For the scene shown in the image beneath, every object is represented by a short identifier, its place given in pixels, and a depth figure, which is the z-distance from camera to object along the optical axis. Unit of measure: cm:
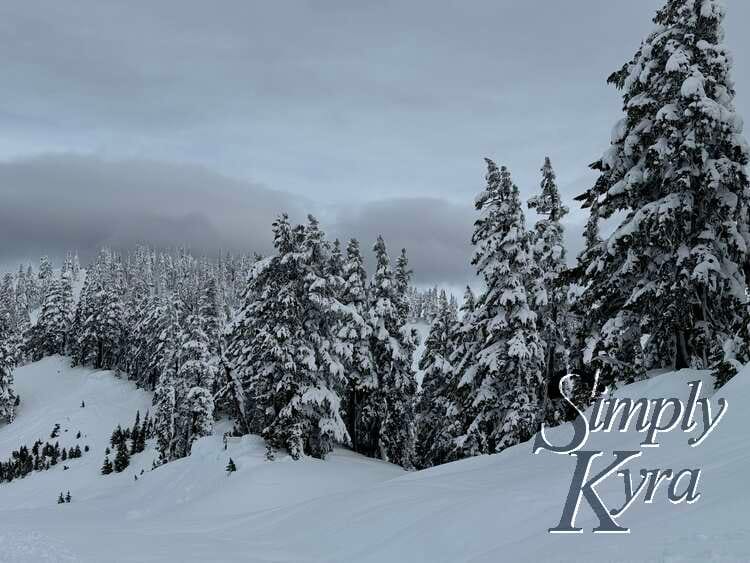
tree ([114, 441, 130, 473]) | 4572
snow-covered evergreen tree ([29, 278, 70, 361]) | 8450
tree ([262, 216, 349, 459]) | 2394
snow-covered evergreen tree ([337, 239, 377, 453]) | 2792
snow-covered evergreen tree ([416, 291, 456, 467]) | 2938
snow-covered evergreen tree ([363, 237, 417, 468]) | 3064
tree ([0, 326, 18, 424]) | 6216
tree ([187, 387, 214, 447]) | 4306
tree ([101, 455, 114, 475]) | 4581
